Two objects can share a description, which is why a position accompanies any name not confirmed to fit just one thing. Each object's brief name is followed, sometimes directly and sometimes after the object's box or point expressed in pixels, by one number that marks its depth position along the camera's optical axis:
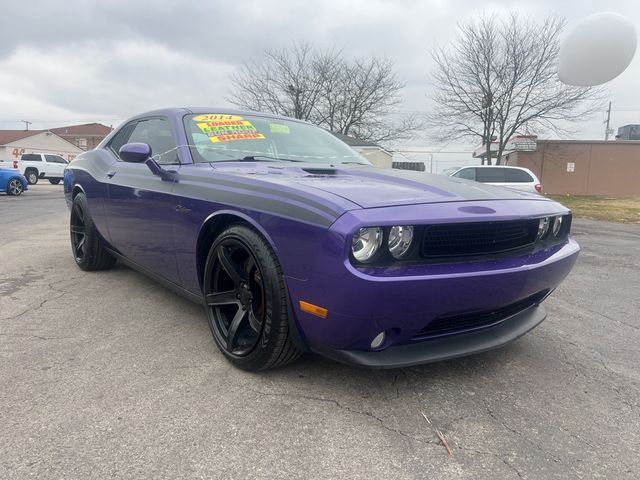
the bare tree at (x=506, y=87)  23.41
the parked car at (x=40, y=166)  25.97
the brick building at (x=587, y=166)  24.11
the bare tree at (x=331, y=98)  30.95
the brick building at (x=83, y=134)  61.88
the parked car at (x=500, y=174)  13.30
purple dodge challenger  1.95
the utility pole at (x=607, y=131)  48.75
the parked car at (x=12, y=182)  16.00
